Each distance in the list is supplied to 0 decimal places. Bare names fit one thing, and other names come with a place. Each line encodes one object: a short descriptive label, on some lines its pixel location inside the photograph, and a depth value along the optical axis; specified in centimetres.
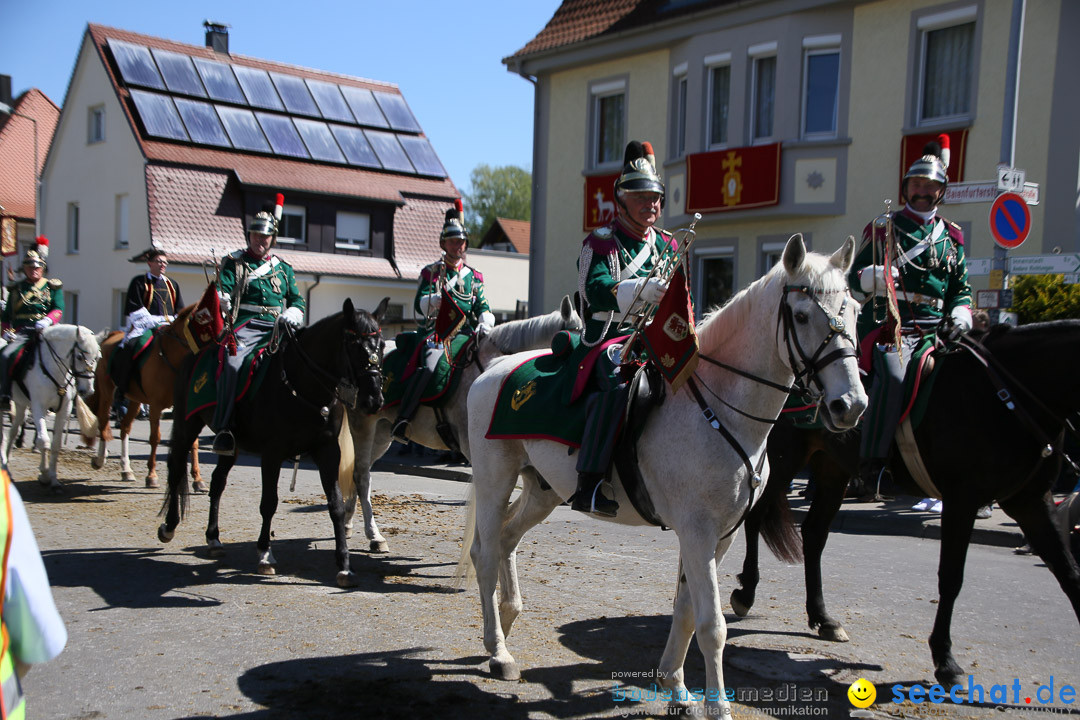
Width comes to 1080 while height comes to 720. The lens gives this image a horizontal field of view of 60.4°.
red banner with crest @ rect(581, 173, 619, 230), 1898
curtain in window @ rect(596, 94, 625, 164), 1945
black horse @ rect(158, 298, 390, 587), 725
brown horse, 1108
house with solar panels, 2845
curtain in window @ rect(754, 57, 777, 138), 1662
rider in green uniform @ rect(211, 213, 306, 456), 852
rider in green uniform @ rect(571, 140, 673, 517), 466
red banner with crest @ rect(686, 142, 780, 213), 1608
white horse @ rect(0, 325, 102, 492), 1200
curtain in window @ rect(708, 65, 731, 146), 1731
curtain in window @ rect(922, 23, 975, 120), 1452
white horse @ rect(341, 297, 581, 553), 745
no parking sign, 962
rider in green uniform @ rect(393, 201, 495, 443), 874
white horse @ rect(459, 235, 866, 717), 410
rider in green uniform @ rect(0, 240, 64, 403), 1258
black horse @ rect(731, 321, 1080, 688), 516
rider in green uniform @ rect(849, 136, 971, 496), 596
